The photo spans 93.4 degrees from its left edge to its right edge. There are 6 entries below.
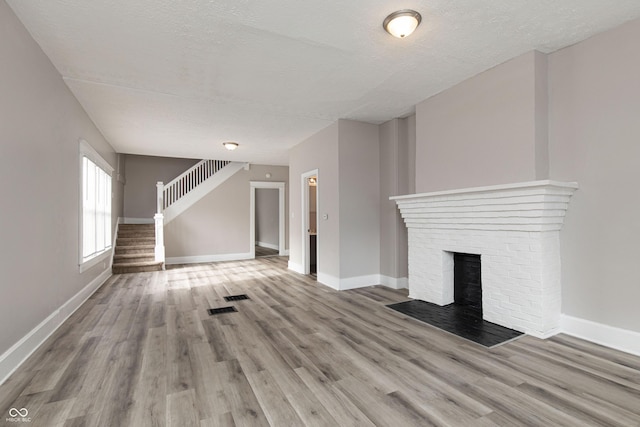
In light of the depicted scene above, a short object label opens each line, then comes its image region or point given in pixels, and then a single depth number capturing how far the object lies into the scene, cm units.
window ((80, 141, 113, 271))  427
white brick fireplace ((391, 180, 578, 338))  279
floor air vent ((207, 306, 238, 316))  372
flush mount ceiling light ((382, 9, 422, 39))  231
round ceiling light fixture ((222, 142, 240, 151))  611
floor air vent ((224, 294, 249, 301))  432
